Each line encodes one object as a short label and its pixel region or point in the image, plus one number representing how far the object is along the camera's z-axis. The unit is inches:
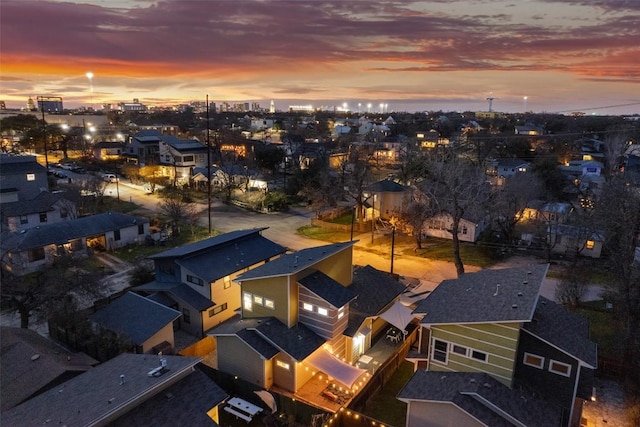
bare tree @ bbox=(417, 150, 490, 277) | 1185.4
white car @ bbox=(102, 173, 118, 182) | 2438.5
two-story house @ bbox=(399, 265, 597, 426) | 590.9
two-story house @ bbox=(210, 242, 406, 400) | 736.3
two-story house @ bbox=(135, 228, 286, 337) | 933.8
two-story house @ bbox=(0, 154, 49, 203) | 1774.1
